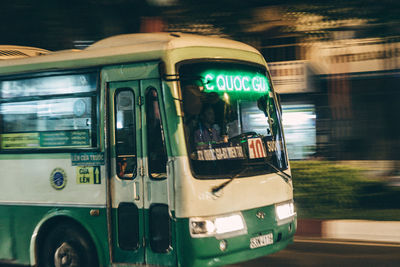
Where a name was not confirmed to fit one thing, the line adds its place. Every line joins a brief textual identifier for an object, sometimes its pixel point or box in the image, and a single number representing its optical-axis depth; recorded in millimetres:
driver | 6473
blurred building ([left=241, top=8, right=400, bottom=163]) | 15328
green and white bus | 6379
